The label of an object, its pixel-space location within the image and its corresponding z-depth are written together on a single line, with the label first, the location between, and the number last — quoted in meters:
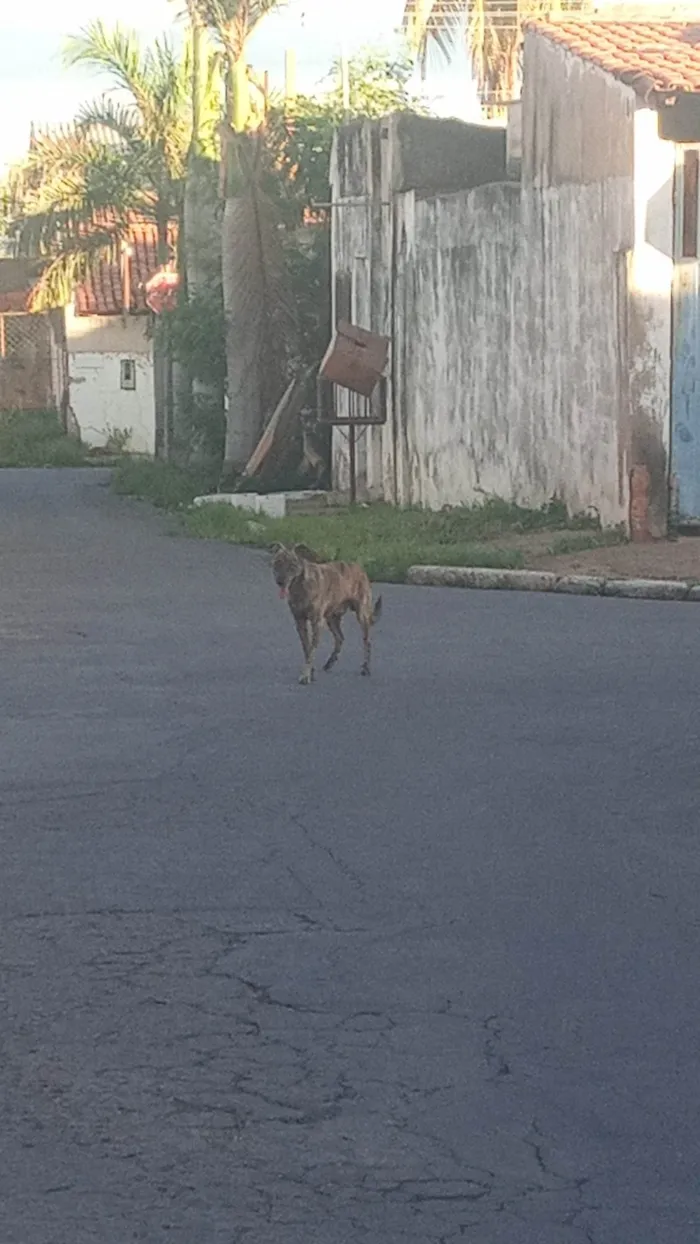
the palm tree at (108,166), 41.31
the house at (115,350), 50.50
